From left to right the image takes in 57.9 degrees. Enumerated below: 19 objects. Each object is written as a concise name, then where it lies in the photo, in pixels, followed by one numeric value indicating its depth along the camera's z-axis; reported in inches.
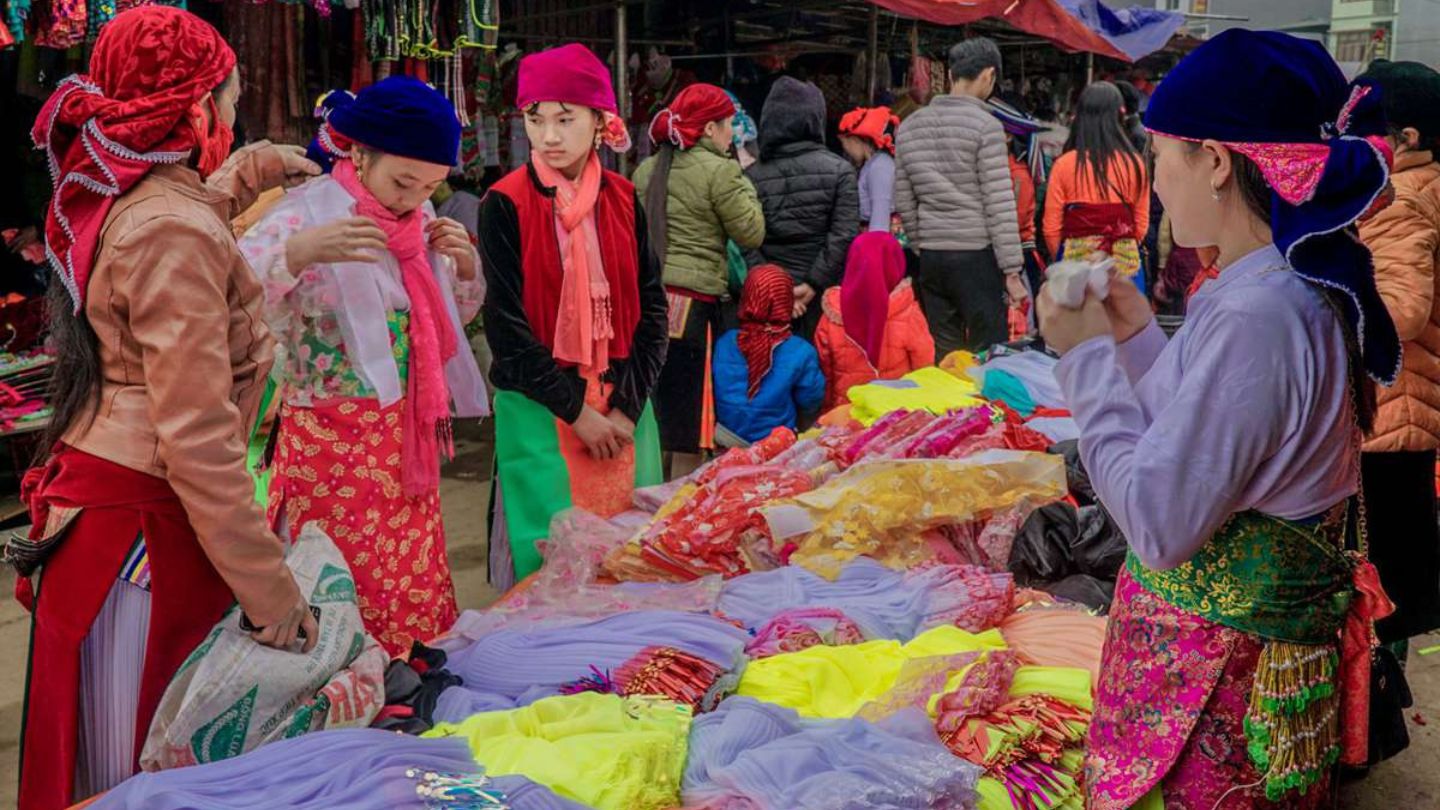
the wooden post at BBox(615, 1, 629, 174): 262.1
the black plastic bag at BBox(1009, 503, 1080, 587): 141.6
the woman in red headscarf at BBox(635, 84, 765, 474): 222.2
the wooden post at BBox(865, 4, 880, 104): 374.6
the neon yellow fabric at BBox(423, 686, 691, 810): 89.4
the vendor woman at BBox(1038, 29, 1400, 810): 68.6
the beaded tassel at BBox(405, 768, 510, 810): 83.3
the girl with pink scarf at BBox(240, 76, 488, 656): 119.6
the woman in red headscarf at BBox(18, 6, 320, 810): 84.2
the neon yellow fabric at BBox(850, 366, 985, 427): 191.9
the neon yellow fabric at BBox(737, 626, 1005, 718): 107.6
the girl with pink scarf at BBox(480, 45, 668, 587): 142.3
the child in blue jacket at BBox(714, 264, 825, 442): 226.1
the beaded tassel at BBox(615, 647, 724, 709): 106.1
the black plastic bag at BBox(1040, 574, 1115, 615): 135.0
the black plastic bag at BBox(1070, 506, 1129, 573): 140.9
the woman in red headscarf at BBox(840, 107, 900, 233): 273.7
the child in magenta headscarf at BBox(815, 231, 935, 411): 233.3
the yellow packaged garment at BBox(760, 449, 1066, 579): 140.9
